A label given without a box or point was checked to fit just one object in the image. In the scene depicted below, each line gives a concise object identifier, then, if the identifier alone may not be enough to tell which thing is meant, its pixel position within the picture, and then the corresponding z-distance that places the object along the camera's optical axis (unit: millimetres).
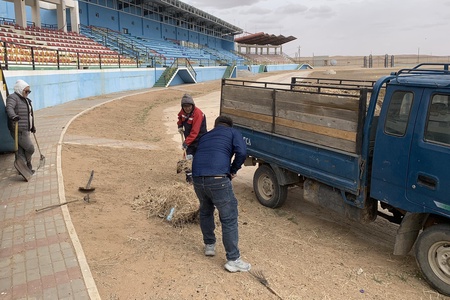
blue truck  4043
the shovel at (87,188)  6584
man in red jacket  6559
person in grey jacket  6660
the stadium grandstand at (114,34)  20073
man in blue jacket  4195
